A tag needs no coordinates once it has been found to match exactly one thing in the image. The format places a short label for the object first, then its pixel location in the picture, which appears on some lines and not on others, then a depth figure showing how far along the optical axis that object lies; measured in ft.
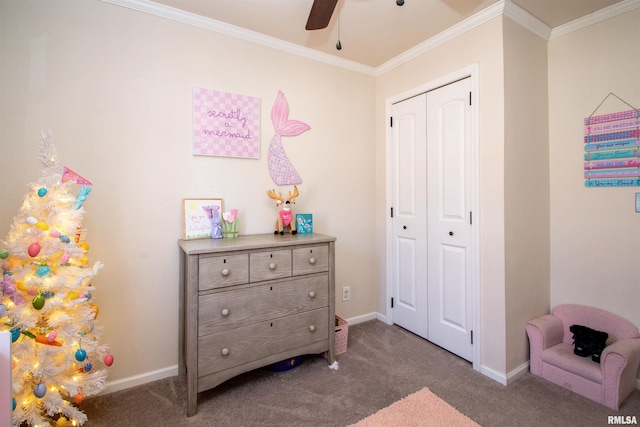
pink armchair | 5.66
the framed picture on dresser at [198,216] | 6.79
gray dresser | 5.61
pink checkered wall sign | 6.96
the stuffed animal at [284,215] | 7.62
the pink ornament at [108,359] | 5.11
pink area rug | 5.31
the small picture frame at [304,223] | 7.97
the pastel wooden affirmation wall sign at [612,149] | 6.41
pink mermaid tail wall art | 7.98
